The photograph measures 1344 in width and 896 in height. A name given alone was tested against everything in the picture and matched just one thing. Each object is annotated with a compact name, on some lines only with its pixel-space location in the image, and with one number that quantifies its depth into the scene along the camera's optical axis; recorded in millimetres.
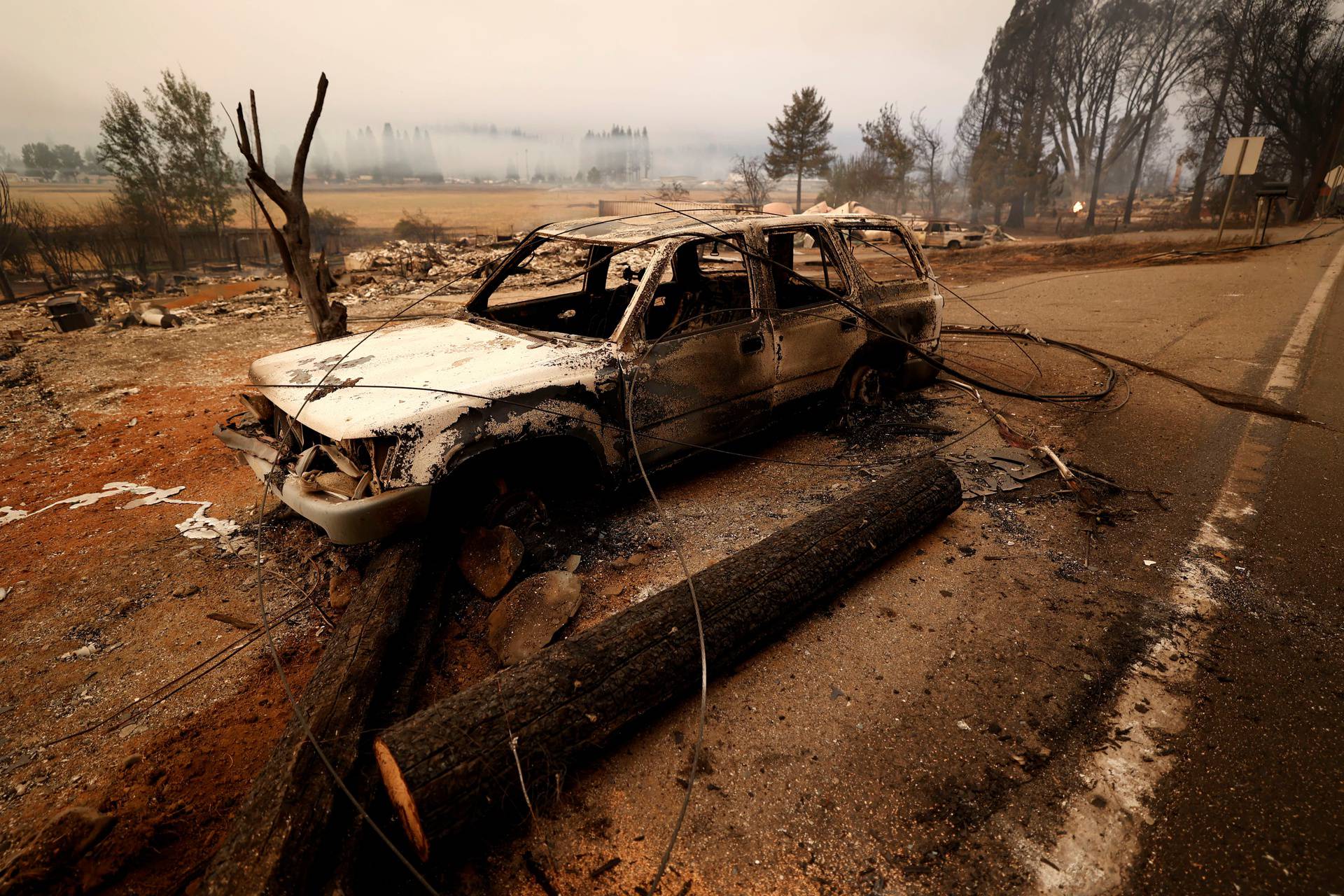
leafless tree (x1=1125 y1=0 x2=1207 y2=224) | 34375
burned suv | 2629
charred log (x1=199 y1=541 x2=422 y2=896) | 1533
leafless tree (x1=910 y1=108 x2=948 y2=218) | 41938
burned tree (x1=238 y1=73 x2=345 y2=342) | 5012
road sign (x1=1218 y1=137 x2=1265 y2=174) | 13992
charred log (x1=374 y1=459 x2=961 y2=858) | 1755
